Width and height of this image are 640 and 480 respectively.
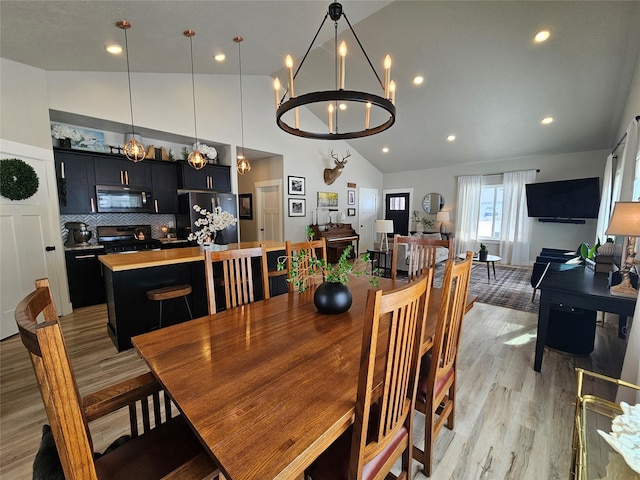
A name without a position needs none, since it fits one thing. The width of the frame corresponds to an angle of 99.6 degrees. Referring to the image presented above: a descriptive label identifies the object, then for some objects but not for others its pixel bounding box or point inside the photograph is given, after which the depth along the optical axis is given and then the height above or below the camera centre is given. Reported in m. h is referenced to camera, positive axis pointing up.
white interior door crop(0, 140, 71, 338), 2.92 -0.33
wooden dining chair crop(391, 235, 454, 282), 2.24 -0.34
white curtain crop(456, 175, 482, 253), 7.25 +0.05
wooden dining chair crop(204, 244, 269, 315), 1.61 -0.39
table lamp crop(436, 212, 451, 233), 7.51 -0.23
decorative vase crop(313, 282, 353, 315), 1.51 -0.47
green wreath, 2.84 +0.38
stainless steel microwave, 4.05 +0.23
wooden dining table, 0.68 -0.58
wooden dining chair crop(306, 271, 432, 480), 0.79 -0.62
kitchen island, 2.56 -0.73
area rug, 3.94 -1.29
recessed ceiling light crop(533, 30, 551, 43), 3.51 +2.33
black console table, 1.91 -0.62
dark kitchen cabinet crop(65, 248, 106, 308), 3.69 -0.88
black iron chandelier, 1.44 +0.64
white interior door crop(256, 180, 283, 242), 6.34 +0.11
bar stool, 2.55 -0.76
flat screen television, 5.58 +0.30
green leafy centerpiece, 1.51 -0.41
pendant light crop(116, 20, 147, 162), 3.08 +0.74
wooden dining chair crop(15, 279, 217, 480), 0.59 -0.67
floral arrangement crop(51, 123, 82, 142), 3.61 +1.10
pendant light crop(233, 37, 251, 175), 4.08 +0.80
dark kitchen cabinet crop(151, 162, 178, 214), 4.53 +0.47
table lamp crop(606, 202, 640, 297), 1.83 -0.10
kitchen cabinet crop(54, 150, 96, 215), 3.67 +0.45
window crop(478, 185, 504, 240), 7.05 +0.04
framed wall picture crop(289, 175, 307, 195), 6.22 +0.66
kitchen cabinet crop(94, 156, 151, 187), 3.98 +0.65
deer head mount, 6.84 +1.09
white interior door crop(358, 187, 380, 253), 8.28 -0.01
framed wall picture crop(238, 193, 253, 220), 7.15 +0.21
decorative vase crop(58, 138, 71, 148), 3.70 +0.98
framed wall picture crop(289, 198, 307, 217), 6.29 +0.16
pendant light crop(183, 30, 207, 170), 3.05 +1.36
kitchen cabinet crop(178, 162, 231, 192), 4.66 +0.65
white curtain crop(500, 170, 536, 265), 6.56 -0.13
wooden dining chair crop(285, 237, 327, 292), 1.70 -0.32
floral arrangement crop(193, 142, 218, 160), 4.76 +1.12
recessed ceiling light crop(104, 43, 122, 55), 2.99 +1.86
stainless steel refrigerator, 4.57 +0.10
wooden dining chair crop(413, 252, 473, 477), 1.23 -0.73
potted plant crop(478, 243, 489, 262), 5.14 -0.78
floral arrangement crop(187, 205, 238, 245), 2.96 -0.11
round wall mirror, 7.91 +0.34
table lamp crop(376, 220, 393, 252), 6.56 -0.30
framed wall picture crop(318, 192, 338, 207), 6.91 +0.38
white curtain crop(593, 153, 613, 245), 4.54 +0.20
